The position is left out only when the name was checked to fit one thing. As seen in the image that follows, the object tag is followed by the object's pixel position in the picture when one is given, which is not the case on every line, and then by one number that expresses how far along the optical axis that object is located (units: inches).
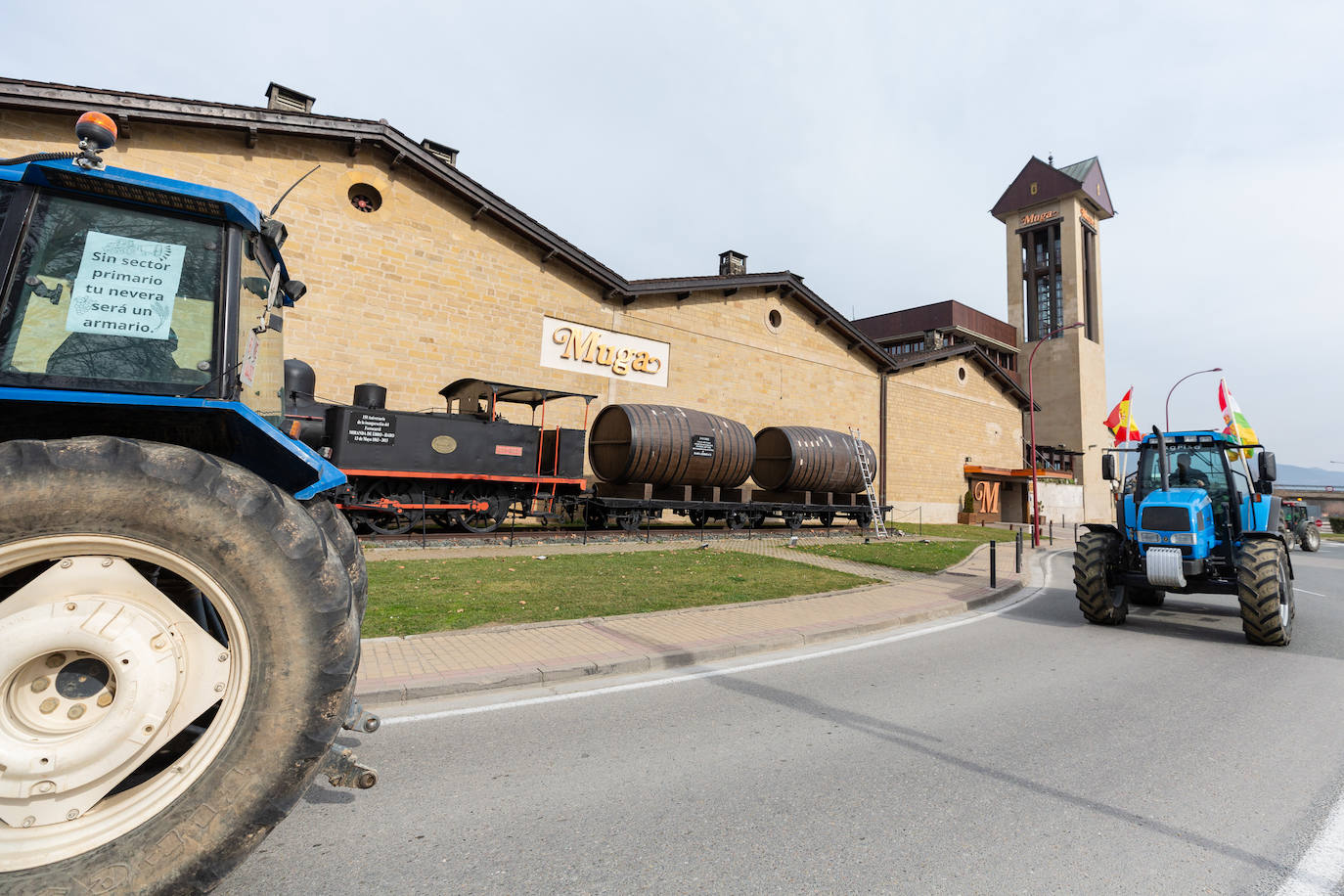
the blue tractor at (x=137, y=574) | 74.6
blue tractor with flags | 286.0
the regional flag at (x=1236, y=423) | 531.8
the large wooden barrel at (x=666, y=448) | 703.1
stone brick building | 629.3
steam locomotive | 549.6
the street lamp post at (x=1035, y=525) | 864.9
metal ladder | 901.2
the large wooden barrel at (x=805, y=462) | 859.4
